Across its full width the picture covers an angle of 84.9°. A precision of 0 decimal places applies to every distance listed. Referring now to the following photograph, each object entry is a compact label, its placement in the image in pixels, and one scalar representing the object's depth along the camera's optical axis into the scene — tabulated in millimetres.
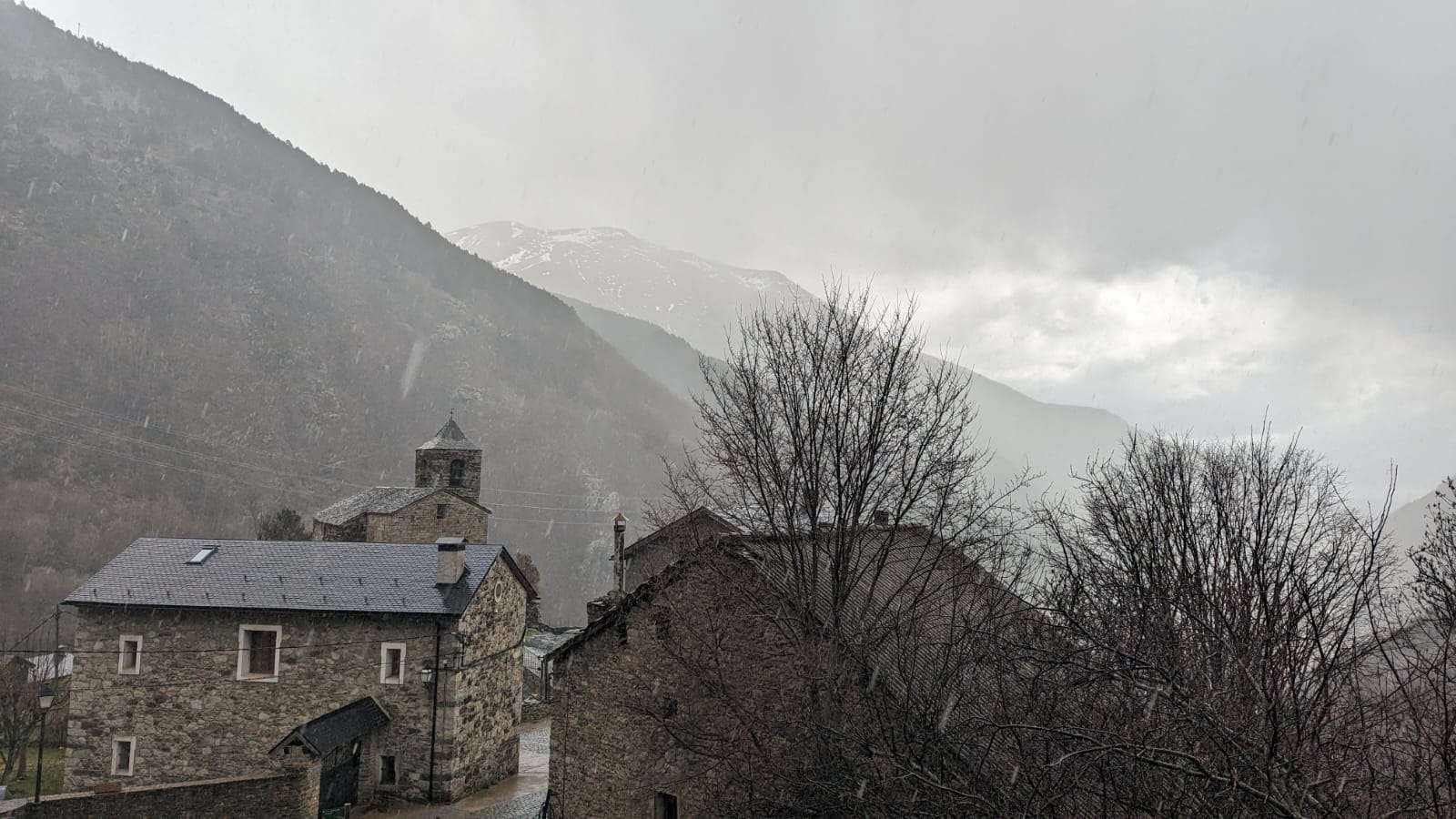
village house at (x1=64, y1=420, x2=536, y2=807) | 19422
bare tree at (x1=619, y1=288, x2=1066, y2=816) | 9758
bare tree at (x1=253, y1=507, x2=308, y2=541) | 42719
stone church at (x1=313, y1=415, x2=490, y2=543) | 36750
